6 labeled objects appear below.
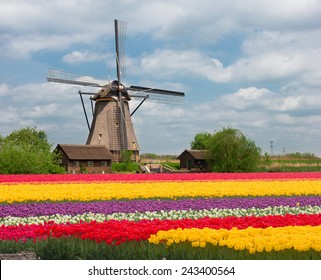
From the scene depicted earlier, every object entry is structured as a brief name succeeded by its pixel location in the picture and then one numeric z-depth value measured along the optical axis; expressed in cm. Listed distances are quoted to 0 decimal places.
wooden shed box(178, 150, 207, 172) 7294
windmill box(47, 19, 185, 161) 5484
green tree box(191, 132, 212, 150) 10525
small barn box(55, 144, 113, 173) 5822
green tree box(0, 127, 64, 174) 4034
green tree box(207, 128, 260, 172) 5281
